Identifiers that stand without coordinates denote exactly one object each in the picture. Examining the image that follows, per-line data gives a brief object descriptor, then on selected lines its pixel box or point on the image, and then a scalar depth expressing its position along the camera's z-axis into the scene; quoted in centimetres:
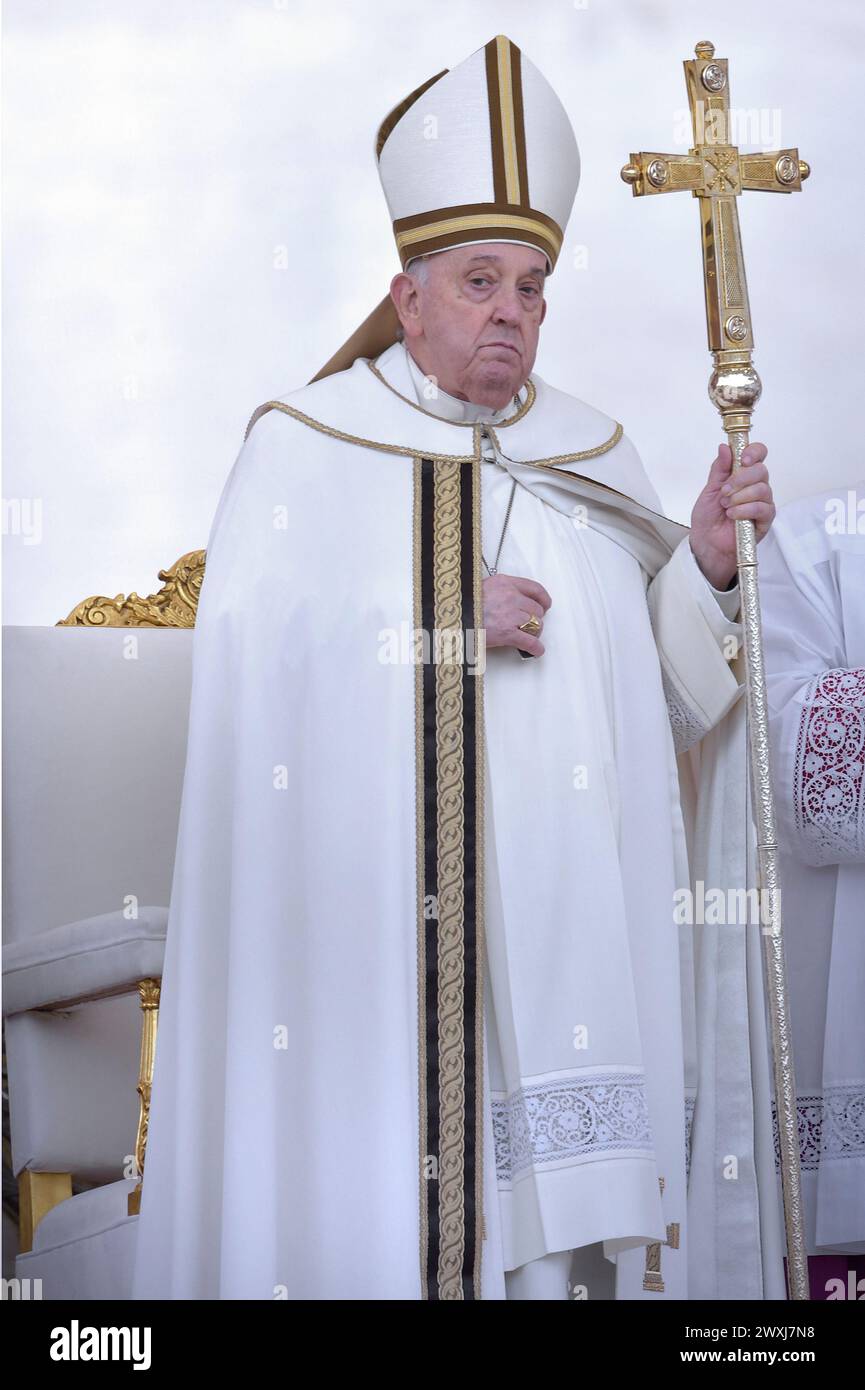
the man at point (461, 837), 343
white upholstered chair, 406
